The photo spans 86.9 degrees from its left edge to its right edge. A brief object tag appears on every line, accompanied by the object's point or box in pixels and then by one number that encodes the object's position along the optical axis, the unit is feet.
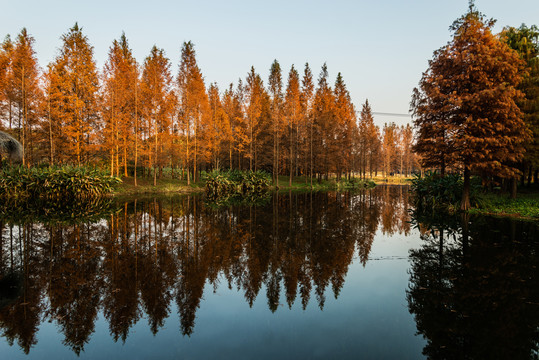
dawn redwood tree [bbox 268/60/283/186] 121.80
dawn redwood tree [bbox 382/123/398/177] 296.71
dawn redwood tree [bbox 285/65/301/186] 123.75
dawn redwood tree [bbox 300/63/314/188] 134.00
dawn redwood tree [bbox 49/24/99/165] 83.46
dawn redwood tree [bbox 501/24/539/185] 59.67
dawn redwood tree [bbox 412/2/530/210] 47.70
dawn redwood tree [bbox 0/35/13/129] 91.97
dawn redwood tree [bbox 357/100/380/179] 181.06
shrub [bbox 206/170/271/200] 98.07
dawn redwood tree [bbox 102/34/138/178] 90.79
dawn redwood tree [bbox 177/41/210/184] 104.12
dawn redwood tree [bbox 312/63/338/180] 137.49
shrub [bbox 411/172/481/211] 56.90
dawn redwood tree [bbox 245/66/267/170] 120.88
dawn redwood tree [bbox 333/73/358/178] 148.77
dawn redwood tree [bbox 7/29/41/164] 87.45
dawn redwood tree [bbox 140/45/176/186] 97.78
